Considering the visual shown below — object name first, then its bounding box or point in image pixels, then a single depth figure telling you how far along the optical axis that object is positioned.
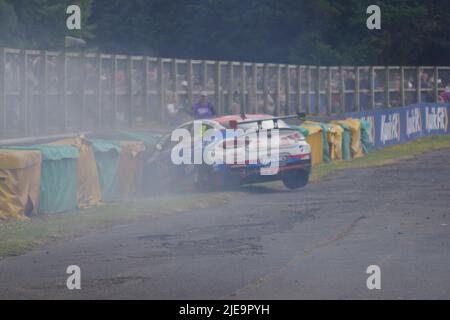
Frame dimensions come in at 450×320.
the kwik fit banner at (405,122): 34.53
